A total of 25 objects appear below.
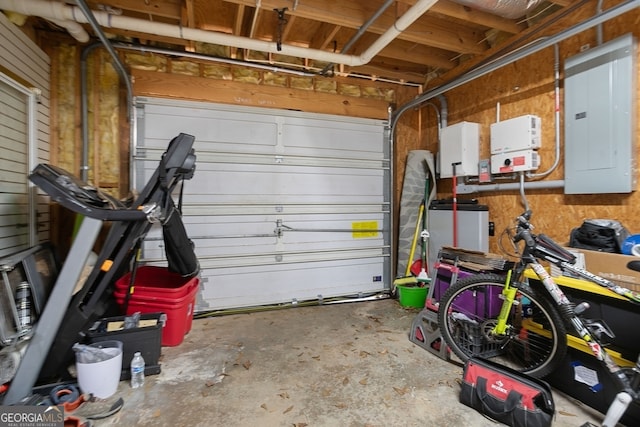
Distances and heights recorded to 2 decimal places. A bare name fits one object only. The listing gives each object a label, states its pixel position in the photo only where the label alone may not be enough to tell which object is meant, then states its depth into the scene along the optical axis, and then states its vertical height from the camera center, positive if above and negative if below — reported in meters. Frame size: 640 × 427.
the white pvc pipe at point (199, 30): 2.33 +1.69
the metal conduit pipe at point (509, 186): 2.76 +0.30
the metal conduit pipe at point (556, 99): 2.70 +1.07
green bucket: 3.60 -1.01
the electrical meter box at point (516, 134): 2.84 +0.81
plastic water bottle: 2.09 -1.13
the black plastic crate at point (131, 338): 2.16 -0.93
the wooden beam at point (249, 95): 3.28 +1.48
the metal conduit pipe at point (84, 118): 3.10 +1.03
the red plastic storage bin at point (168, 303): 2.60 -0.80
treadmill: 1.84 -0.23
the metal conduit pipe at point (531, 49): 1.99 +1.42
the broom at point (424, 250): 3.66 -0.50
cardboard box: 1.92 -0.38
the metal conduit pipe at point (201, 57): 3.10 +1.80
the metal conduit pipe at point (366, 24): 2.51 +1.81
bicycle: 1.72 -0.78
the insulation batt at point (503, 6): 2.41 +1.75
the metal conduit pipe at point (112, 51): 2.20 +1.53
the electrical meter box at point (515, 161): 2.85 +0.54
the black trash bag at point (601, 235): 2.18 -0.16
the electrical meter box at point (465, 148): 3.42 +0.79
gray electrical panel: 2.23 +0.78
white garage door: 3.45 +0.18
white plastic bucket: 1.91 -1.07
